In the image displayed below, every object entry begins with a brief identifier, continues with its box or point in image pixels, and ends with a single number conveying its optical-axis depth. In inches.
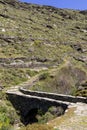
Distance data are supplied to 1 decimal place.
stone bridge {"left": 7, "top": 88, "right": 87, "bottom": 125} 1266.4
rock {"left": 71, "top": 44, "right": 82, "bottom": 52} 3197.3
